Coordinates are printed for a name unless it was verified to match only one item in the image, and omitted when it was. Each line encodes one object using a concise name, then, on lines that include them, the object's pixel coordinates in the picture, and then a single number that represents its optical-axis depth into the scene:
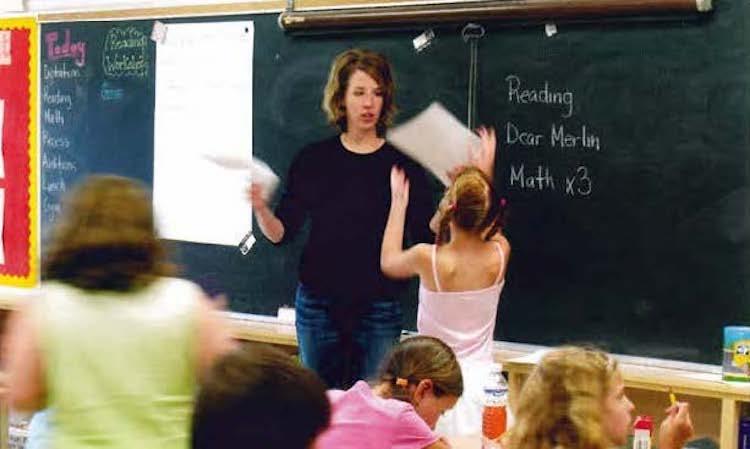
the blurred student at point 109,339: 2.42
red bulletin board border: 5.65
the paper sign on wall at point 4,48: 5.72
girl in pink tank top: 4.20
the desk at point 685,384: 3.74
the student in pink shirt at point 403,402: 2.96
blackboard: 3.82
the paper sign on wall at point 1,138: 5.76
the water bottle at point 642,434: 3.63
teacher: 4.57
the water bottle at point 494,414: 3.52
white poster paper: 4.95
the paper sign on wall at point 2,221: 5.79
